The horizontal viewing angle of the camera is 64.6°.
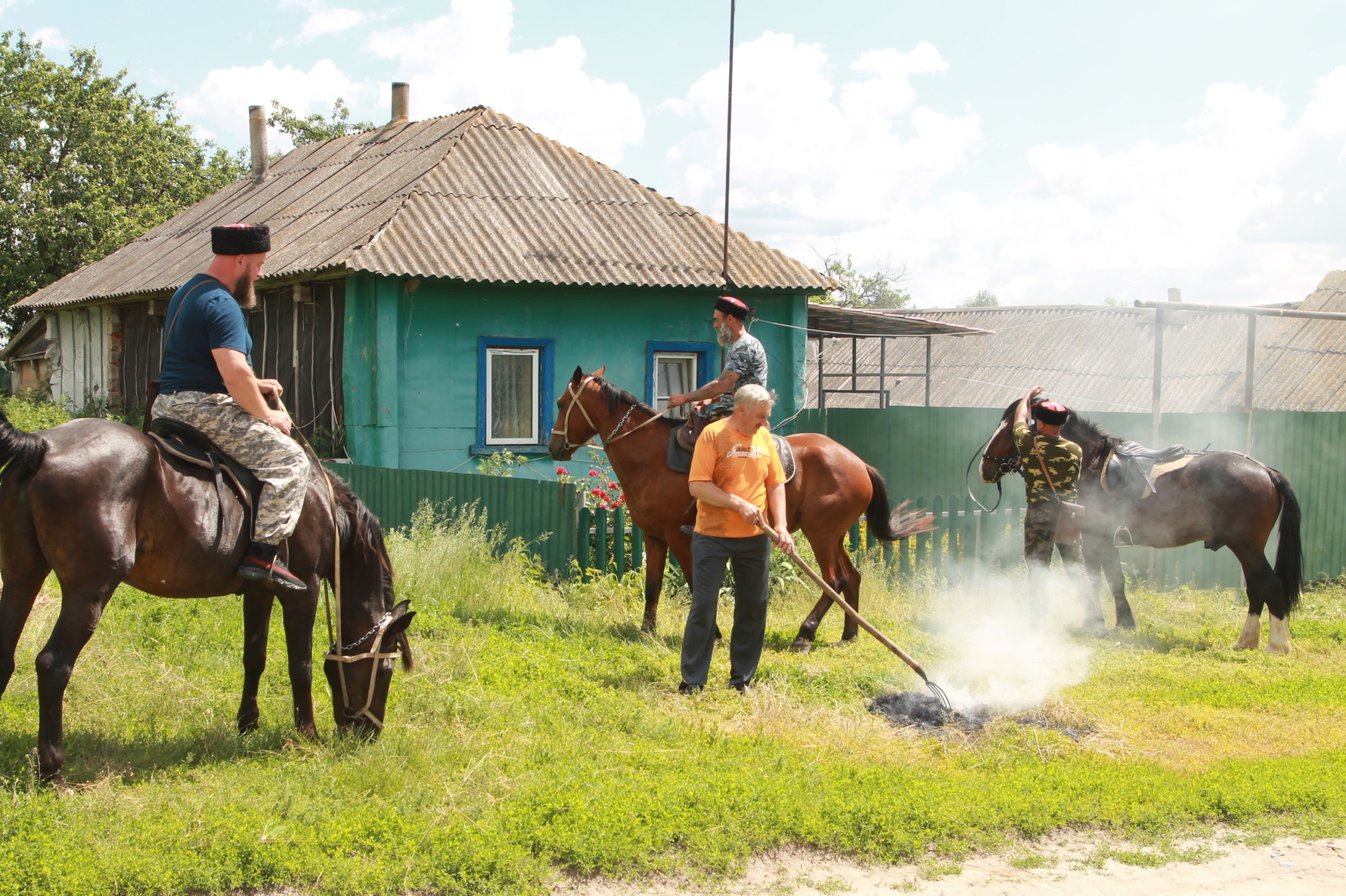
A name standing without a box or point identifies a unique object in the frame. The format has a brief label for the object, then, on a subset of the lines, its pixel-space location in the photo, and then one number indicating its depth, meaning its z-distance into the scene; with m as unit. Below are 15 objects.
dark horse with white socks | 8.37
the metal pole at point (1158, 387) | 10.31
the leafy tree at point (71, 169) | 28.53
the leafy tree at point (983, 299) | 105.81
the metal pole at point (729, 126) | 10.29
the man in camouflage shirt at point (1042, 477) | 8.58
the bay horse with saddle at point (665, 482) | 8.10
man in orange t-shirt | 6.47
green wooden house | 13.37
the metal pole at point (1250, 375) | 11.04
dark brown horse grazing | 4.32
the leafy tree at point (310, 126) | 33.84
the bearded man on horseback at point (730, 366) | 7.87
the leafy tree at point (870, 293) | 47.16
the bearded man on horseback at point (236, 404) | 4.83
